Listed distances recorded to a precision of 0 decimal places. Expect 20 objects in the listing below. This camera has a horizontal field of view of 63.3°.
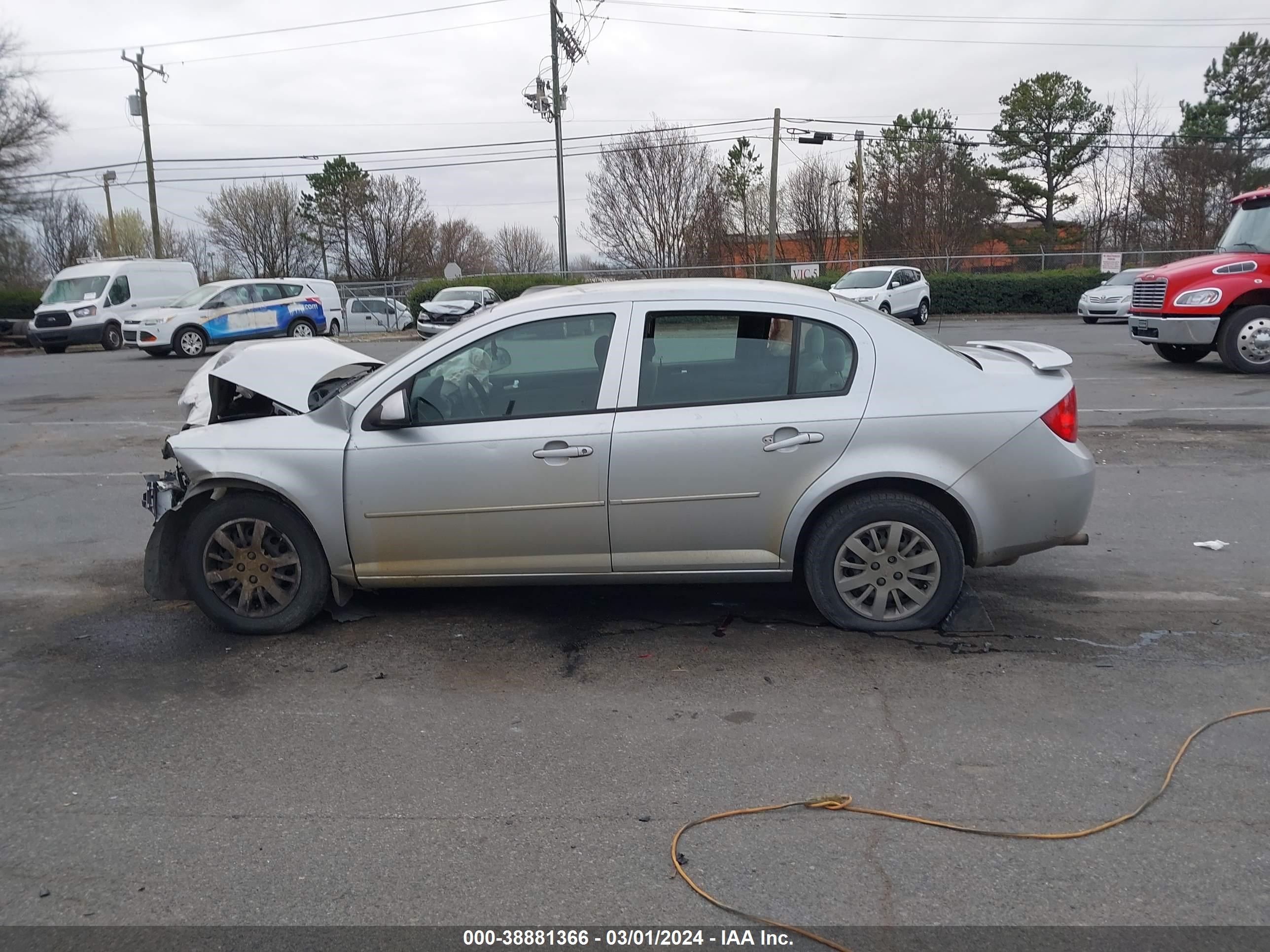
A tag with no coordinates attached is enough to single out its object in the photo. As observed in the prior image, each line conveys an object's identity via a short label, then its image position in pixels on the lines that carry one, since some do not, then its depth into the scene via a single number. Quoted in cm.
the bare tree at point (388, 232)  5603
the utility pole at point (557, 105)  3431
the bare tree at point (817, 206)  4769
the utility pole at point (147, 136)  3975
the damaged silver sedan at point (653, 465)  482
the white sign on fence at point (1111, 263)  3500
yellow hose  328
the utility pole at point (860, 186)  4344
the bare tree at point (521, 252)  6938
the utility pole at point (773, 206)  3769
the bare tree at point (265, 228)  5766
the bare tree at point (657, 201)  4222
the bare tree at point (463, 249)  6200
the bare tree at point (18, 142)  3606
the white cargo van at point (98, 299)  2812
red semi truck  1405
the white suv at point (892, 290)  2764
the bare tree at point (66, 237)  6525
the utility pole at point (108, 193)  6047
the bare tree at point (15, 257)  3825
